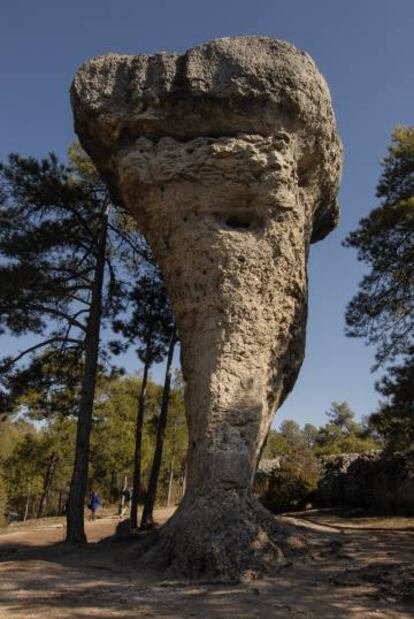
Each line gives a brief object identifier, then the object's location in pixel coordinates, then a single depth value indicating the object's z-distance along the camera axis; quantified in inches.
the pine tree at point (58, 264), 475.8
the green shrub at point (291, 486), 713.6
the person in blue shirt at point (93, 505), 834.2
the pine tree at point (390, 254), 524.2
